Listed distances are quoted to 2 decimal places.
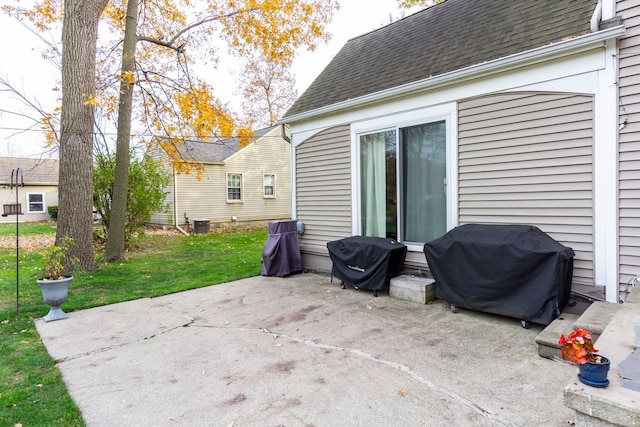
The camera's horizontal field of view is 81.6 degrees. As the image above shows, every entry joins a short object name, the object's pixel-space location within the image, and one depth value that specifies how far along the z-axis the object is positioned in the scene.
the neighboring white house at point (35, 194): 21.45
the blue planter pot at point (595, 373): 1.79
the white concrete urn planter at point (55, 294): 4.36
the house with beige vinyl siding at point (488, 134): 3.70
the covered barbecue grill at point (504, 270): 3.66
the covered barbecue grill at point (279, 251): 6.72
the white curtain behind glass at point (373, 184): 5.88
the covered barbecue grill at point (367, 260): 5.18
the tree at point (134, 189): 9.80
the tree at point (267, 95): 27.75
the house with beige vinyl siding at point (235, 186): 15.75
